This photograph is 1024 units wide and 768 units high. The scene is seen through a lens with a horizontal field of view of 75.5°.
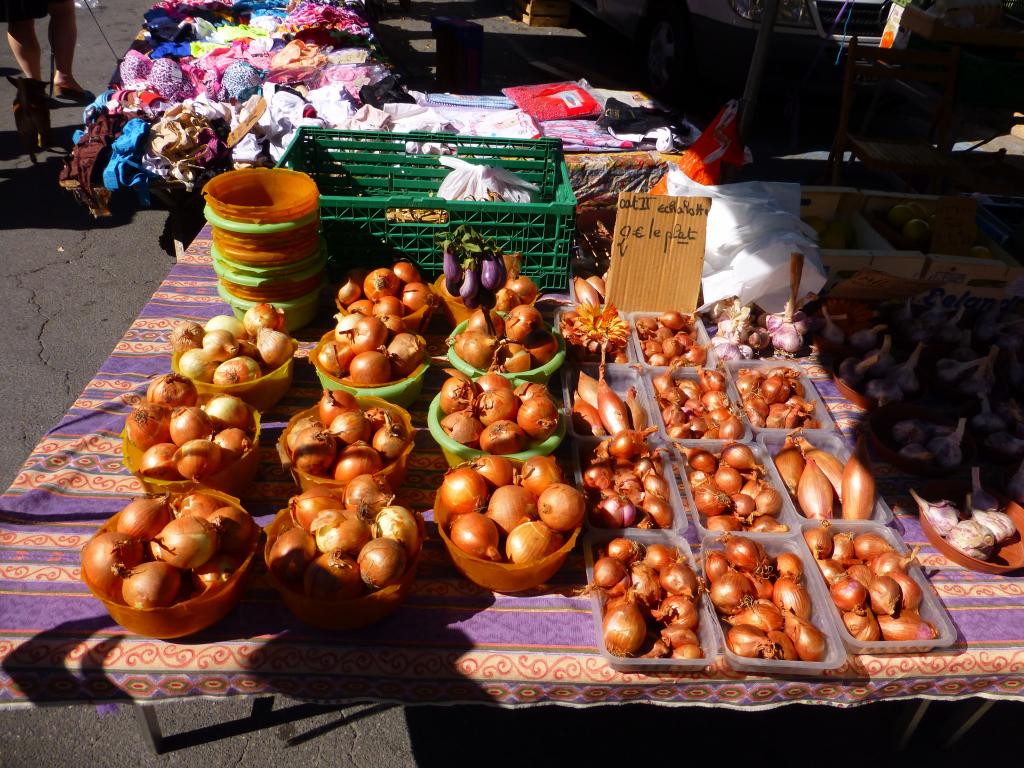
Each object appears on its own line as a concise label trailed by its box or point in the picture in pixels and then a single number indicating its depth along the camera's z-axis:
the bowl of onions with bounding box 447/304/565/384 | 2.00
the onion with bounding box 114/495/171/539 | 1.43
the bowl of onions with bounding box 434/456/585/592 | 1.56
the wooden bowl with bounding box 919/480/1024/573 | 1.79
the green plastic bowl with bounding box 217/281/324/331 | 2.33
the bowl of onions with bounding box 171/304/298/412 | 1.92
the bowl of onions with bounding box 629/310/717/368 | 2.42
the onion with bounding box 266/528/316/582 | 1.46
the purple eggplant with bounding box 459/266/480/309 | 2.35
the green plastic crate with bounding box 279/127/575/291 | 2.53
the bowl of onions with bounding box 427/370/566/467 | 1.77
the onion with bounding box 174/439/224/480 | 1.62
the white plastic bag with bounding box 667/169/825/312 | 2.50
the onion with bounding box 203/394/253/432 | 1.77
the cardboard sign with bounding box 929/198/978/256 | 2.91
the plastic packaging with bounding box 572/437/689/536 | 1.80
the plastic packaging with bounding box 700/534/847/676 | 1.51
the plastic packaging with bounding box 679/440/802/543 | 1.82
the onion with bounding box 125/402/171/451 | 1.69
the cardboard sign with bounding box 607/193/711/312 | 2.53
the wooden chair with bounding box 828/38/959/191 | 4.49
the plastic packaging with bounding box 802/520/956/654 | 1.58
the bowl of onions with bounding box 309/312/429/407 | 1.96
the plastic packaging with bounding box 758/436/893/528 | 2.11
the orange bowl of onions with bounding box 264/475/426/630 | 1.43
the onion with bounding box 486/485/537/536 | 1.59
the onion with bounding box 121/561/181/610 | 1.35
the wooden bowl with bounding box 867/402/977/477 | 2.06
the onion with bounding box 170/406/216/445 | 1.69
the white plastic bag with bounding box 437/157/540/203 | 2.73
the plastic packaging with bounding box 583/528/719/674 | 1.50
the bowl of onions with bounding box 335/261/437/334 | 2.23
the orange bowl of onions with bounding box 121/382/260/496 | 1.64
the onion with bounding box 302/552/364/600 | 1.42
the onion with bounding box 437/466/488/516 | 1.62
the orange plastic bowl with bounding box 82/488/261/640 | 1.38
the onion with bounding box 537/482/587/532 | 1.58
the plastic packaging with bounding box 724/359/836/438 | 2.14
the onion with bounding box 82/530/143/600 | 1.37
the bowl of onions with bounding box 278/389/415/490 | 1.68
